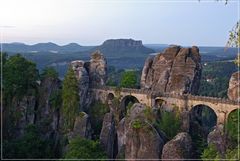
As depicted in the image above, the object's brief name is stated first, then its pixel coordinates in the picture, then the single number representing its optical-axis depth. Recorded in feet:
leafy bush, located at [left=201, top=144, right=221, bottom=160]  79.82
